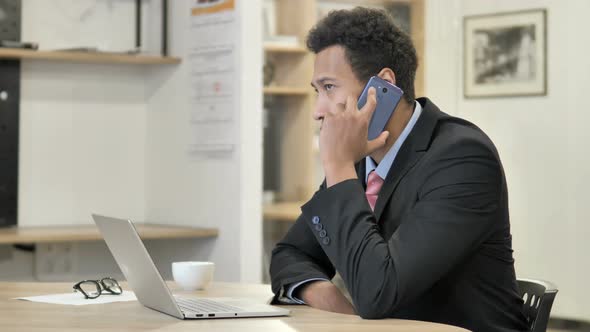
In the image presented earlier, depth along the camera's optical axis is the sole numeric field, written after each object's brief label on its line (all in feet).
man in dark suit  9.90
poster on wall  21.76
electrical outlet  22.63
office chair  10.67
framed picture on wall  20.61
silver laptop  9.50
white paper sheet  10.87
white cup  11.99
